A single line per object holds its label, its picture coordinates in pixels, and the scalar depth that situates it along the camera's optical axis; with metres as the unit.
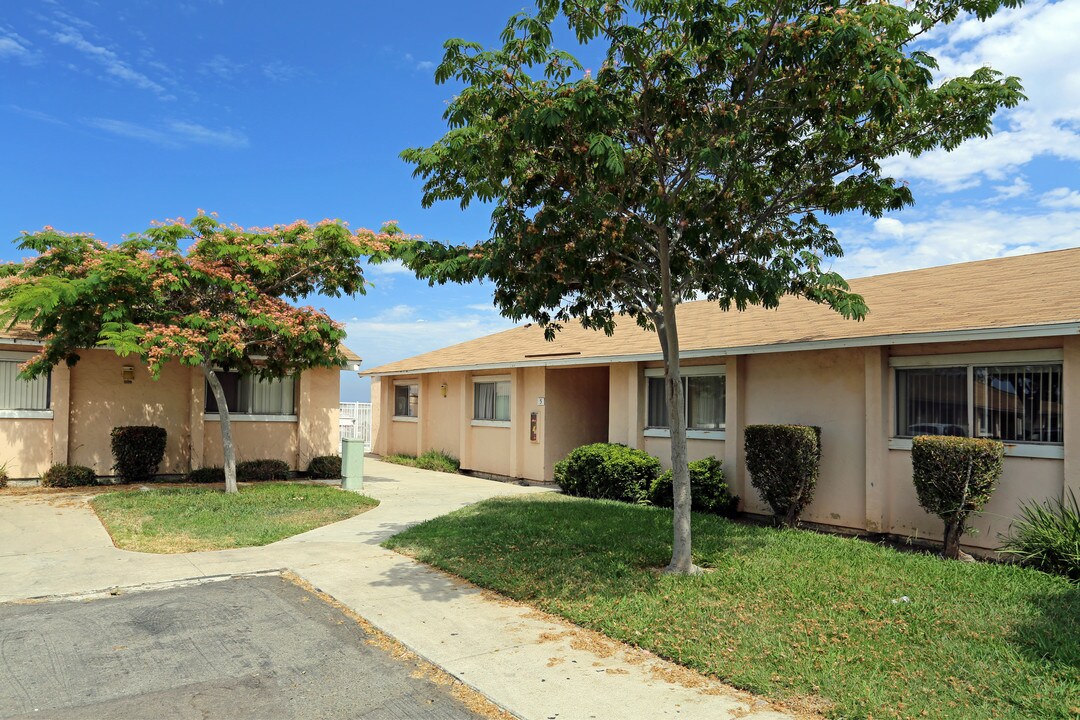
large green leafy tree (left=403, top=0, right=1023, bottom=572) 6.92
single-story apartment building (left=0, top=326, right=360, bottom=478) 14.92
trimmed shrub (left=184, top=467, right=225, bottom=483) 16.12
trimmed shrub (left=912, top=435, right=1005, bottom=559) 8.59
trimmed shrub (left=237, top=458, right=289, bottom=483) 16.41
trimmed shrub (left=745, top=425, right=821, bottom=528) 10.56
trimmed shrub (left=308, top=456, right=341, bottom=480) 17.36
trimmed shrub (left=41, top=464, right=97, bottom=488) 14.80
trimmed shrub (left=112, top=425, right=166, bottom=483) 15.40
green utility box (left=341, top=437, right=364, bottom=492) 15.28
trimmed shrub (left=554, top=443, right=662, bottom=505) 13.34
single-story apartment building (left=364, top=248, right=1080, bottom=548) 8.82
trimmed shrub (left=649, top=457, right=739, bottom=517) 12.08
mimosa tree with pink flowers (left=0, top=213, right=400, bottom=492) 12.24
